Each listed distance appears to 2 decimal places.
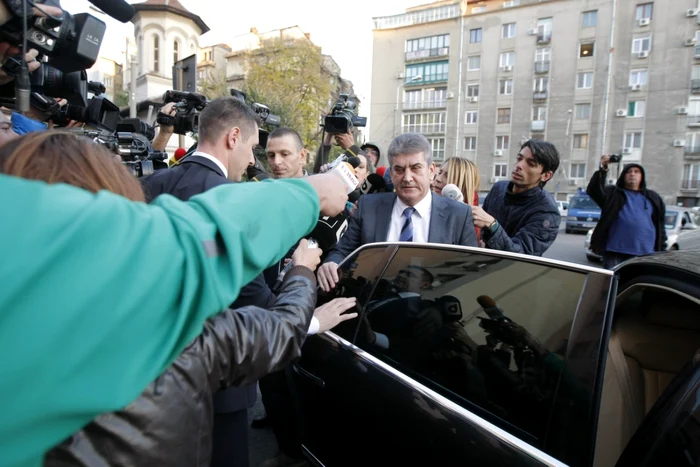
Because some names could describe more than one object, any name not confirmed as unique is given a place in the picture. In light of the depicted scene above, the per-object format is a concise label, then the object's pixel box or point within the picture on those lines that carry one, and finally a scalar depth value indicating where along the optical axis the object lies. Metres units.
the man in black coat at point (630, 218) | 4.85
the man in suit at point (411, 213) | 2.56
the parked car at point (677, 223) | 9.58
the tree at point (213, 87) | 21.55
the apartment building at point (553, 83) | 32.41
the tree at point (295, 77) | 22.69
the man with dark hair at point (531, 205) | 2.87
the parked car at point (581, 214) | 18.58
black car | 1.18
